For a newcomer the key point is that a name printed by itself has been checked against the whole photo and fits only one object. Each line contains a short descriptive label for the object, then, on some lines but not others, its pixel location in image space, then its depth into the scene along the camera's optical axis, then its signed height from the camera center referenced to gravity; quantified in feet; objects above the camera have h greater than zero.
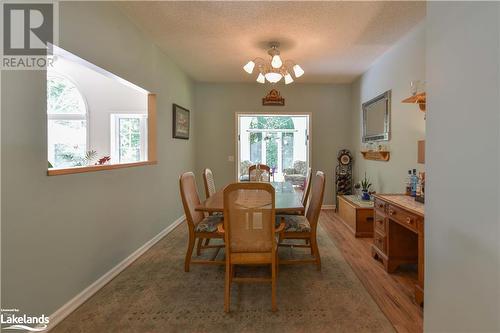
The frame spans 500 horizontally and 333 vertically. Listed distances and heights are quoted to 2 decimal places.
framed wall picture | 12.72 +2.24
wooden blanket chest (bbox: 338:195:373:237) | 11.30 -2.53
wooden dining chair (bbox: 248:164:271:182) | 12.29 -0.38
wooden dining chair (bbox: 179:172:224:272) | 7.56 -1.96
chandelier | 9.51 +3.90
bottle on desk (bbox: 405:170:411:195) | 8.53 -0.85
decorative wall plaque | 12.98 +3.45
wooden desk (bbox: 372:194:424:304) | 7.09 -2.15
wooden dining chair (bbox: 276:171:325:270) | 7.84 -2.04
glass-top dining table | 6.99 -1.21
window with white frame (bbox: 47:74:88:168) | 16.19 +2.59
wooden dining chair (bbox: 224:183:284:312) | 5.93 -1.60
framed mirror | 11.44 +2.35
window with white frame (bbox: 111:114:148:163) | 17.16 +1.86
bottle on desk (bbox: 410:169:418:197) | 8.00 -0.65
